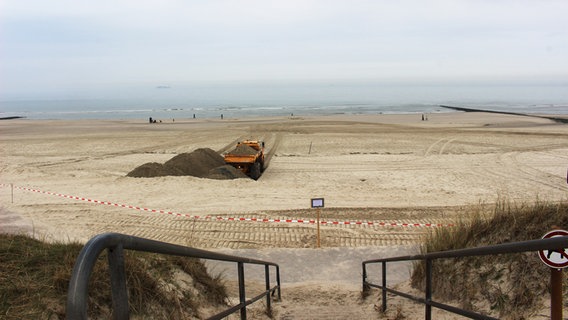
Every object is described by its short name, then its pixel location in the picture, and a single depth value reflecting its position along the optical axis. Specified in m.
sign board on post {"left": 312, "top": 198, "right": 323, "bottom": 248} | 10.83
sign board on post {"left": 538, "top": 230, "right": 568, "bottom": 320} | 2.45
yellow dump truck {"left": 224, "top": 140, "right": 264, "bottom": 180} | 19.47
